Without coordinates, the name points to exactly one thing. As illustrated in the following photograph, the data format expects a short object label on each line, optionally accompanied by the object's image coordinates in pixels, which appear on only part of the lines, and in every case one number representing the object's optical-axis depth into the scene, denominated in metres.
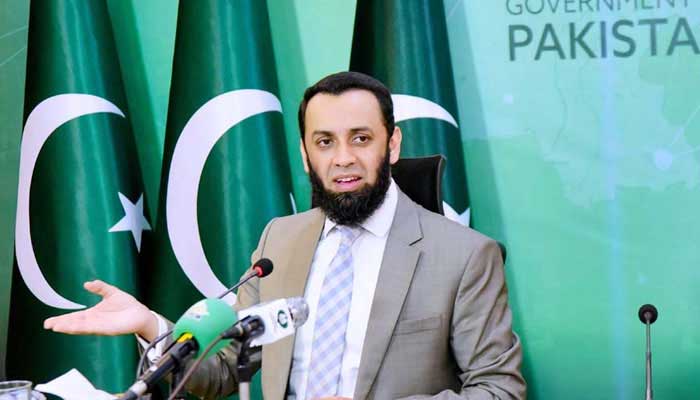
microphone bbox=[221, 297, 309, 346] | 3.10
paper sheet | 4.20
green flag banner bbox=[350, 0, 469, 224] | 6.84
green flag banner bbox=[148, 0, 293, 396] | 6.98
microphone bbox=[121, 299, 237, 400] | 3.03
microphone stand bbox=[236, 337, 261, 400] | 3.14
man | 4.54
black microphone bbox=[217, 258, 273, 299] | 3.75
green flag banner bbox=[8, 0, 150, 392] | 7.03
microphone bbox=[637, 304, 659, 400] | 5.45
